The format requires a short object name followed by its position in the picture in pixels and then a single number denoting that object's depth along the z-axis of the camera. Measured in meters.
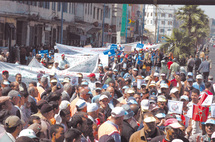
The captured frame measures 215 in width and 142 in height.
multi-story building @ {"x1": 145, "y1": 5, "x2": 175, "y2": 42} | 140.75
